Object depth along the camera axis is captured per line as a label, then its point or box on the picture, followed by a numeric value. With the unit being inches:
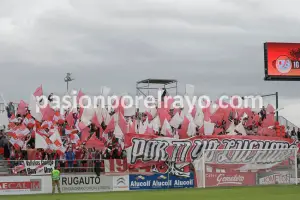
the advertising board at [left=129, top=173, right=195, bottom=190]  1675.7
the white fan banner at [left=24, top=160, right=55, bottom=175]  1552.7
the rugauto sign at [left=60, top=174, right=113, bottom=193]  1601.9
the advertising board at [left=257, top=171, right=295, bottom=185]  1793.8
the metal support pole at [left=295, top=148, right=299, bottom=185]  1801.2
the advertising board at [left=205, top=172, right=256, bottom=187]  1744.0
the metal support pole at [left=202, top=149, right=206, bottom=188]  1733.5
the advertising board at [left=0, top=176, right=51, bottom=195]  1545.3
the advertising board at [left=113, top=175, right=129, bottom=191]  1656.0
